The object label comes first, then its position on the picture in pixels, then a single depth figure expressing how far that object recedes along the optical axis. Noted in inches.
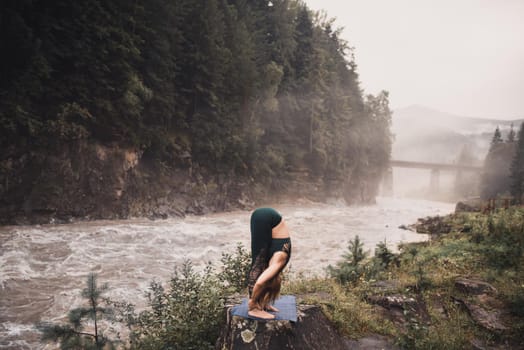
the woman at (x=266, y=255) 127.6
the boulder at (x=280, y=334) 122.7
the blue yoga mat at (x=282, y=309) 131.9
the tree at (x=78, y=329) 139.9
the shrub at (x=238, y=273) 229.8
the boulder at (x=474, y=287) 231.5
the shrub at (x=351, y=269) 273.1
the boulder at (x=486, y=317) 189.6
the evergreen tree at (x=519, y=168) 1481.8
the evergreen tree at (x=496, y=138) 2790.4
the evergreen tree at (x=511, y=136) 2702.3
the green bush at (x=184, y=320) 148.6
